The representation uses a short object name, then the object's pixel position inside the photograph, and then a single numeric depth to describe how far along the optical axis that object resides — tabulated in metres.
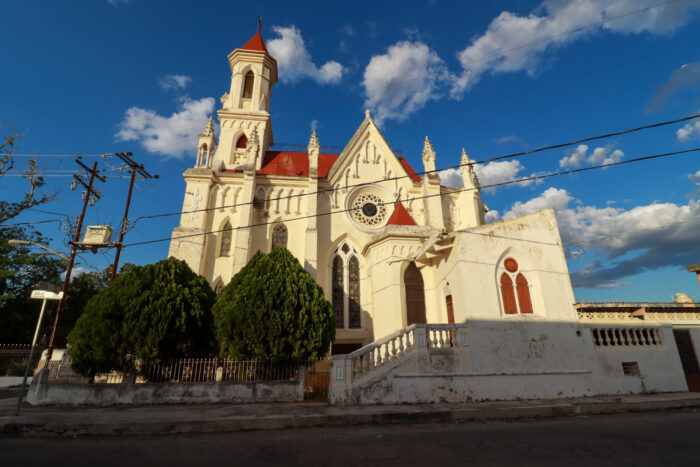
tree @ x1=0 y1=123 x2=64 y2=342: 20.80
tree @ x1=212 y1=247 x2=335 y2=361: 10.89
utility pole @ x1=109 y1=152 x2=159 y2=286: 14.23
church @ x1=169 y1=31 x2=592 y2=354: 10.77
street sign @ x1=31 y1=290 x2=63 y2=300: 9.73
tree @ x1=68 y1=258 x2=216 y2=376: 10.60
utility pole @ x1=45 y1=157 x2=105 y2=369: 11.99
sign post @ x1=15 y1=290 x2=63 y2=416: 9.73
